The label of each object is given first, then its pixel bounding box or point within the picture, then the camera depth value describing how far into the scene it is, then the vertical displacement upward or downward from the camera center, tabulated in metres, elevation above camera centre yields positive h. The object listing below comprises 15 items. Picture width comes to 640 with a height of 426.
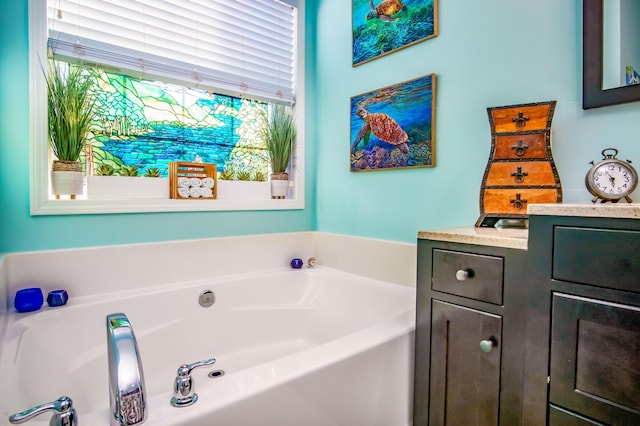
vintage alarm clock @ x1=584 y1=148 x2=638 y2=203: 1.06 +0.07
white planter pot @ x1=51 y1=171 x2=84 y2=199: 1.54 +0.07
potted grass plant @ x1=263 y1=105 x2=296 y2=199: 2.29 +0.35
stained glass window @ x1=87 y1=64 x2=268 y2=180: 1.82 +0.43
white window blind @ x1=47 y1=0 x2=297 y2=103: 1.63 +0.89
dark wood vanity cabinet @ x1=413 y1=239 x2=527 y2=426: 1.00 -0.44
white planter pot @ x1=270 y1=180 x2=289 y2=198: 2.29 +0.08
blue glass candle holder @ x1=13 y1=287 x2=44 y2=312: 1.40 -0.43
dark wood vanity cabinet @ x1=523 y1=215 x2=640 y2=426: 0.78 -0.31
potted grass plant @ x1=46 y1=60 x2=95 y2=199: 1.52 +0.34
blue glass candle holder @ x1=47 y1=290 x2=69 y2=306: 1.46 -0.44
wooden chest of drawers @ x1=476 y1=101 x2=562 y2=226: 1.25 +0.14
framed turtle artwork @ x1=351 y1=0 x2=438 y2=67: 1.72 +0.97
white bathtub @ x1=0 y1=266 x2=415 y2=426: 0.89 -0.59
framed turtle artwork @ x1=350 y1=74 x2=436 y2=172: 1.72 +0.41
